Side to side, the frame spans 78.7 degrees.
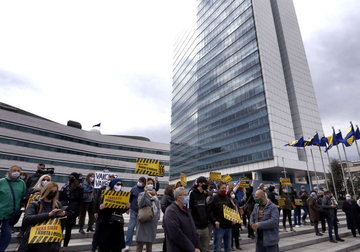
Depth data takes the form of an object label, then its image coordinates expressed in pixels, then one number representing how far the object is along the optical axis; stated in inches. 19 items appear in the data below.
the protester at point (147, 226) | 204.2
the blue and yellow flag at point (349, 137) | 882.0
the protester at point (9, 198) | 183.2
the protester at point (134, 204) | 249.2
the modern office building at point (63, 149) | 1786.4
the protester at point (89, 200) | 314.2
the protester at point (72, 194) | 234.8
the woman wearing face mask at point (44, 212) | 133.5
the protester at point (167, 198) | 233.8
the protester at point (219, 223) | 218.1
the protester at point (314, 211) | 398.5
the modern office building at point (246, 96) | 1808.6
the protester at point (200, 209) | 203.9
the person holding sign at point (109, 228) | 194.4
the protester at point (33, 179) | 268.2
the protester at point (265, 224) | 182.4
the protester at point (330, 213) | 361.7
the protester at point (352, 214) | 411.5
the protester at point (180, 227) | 131.6
